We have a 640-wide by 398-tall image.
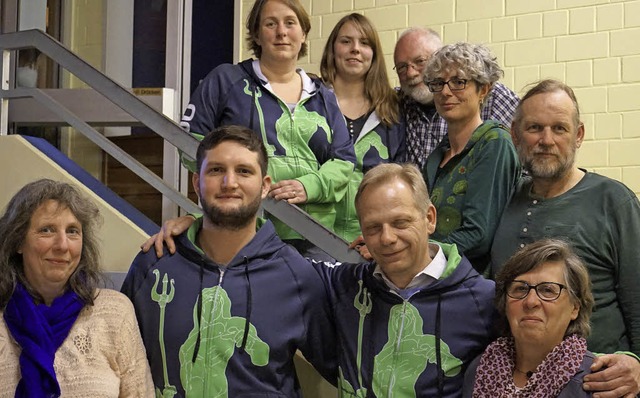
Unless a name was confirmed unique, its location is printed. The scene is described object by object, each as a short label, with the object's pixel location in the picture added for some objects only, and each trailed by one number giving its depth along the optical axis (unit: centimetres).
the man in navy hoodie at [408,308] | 245
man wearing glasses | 344
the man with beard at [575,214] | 249
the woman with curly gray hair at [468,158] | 282
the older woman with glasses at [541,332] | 222
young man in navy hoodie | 256
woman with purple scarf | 247
